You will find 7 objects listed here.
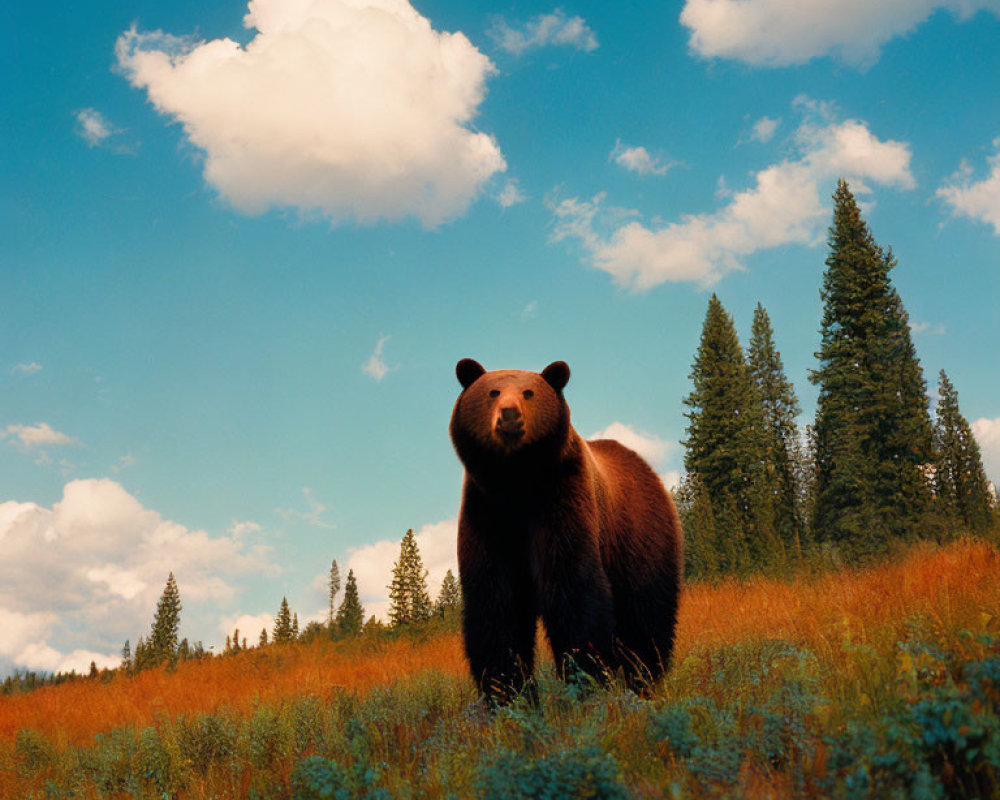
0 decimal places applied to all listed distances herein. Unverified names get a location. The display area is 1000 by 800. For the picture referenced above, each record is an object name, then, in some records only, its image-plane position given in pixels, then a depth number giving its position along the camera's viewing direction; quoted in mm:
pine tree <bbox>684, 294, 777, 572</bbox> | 31047
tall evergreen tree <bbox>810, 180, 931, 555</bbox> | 26141
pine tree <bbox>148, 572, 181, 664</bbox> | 51094
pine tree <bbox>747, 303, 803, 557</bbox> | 39750
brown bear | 5199
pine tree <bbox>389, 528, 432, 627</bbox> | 29562
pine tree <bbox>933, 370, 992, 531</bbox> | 26641
